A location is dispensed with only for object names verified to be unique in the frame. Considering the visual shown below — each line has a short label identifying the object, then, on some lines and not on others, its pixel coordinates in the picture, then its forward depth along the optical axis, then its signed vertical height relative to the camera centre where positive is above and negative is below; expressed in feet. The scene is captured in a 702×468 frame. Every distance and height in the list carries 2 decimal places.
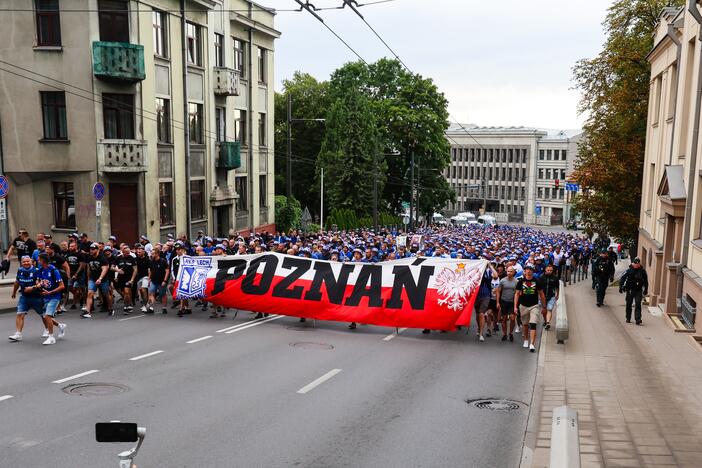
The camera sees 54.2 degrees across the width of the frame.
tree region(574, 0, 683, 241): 109.91 +7.38
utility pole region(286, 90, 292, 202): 129.90 -1.70
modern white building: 378.73 -0.53
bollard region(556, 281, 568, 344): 47.26 -10.94
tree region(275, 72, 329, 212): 224.53 +10.07
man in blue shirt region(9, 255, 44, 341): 42.88 -8.20
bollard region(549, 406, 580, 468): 15.07 -6.29
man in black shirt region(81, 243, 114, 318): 54.70 -9.37
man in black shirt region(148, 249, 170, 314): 57.38 -9.24
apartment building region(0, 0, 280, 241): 85.20 +6.64
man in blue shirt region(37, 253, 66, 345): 43.21 -7.99
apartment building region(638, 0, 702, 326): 59.64 +0.07
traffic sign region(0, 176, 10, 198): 67.21 -2.49
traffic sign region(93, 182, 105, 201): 71.89 -2.85
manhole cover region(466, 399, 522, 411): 32.73 -11.45
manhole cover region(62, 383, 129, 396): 32.50 -10.90
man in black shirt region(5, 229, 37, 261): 65.41 -8.11
